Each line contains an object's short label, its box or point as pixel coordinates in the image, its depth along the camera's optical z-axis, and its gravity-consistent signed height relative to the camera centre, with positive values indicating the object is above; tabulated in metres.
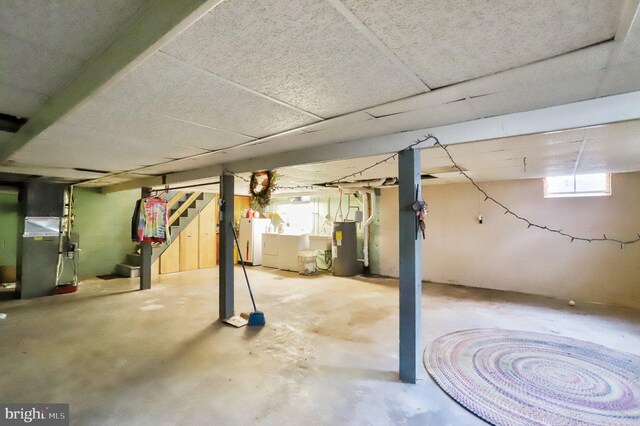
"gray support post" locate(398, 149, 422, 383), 2.49 -0.41
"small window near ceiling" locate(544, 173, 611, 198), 4.88 +0.67
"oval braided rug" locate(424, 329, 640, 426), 2.11 -1.32
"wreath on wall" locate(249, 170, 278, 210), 4.11 +0.54
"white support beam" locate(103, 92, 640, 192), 1.74 +0.69
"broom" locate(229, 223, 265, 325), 3.78 -1.22
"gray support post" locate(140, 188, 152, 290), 5.56 -0.78
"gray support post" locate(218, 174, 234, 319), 3.99 -0.35
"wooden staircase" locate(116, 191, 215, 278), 6.84 +0.17
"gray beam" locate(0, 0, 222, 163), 0.95 +0.69
